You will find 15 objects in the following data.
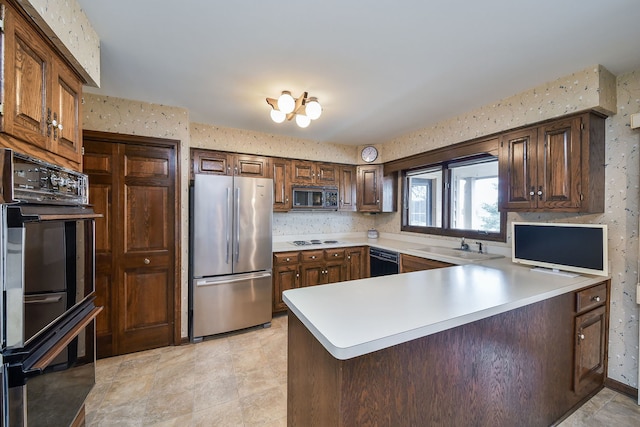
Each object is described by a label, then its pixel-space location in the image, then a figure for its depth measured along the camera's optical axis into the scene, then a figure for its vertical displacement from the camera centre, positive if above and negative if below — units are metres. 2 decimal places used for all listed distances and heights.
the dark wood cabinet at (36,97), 0.98 +0.53
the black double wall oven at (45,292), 0.87 -0.33
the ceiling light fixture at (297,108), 2.10 +0.89
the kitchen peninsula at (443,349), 1.03 -0.67
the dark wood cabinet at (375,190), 4.19 +0.36
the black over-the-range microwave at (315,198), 3.79 +0.22
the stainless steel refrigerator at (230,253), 2.79 -0.46
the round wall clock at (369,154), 4.23 +0.95
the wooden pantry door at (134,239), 2.46 -0.27
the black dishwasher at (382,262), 3.44 -0.70
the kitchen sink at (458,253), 2.78 -0.48
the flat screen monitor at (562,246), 1.85 -0.27
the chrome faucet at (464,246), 3.15 -0.42
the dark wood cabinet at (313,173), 3.81 +0.59
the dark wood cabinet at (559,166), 1.98 +0.37
